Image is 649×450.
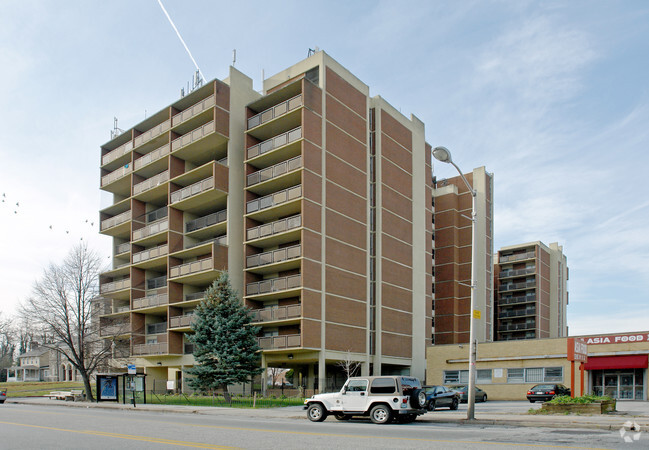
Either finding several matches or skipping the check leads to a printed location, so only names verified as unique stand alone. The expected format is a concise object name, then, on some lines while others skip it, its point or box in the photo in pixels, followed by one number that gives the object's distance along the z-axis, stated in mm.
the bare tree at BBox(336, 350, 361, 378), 41381
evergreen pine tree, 37000
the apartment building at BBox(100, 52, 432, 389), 41156
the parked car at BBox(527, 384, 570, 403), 35125
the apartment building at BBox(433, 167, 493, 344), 64188
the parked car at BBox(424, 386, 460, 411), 27344
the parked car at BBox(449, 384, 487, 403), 37031
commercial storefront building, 38625
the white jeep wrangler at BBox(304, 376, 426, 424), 19906
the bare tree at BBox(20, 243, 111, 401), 45031
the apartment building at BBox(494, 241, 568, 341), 80312
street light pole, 19297
